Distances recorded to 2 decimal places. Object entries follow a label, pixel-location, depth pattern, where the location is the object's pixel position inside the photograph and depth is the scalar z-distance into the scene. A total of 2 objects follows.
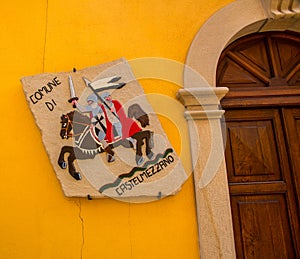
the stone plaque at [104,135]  2.18
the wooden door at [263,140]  2.29
